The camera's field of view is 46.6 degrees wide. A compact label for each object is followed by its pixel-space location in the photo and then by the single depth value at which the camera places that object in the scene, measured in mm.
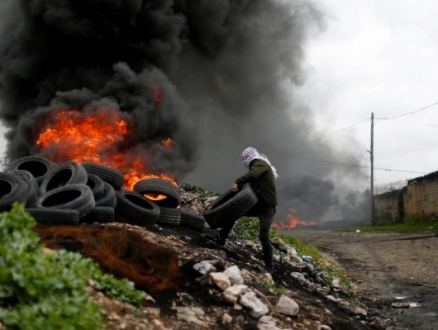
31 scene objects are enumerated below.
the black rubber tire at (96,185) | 9498
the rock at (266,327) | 5533
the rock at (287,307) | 6191
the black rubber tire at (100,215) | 8558
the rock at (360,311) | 8072
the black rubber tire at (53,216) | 7680
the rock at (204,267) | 6439
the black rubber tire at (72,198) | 8281
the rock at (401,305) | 8802
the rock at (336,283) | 10180
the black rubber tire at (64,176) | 9601
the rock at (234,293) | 5848
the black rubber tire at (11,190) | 7562
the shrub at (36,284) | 3617
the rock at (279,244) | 12643
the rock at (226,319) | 5395
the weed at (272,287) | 6984
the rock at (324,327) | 6253
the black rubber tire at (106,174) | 11234
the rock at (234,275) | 6392
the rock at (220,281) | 6059
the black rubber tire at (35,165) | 11070
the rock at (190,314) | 5176
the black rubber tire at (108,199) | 9156
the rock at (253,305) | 5758
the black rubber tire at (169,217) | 10219
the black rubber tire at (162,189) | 11203
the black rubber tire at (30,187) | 8312
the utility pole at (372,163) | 33469
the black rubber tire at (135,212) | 9414
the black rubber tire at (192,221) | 10562
